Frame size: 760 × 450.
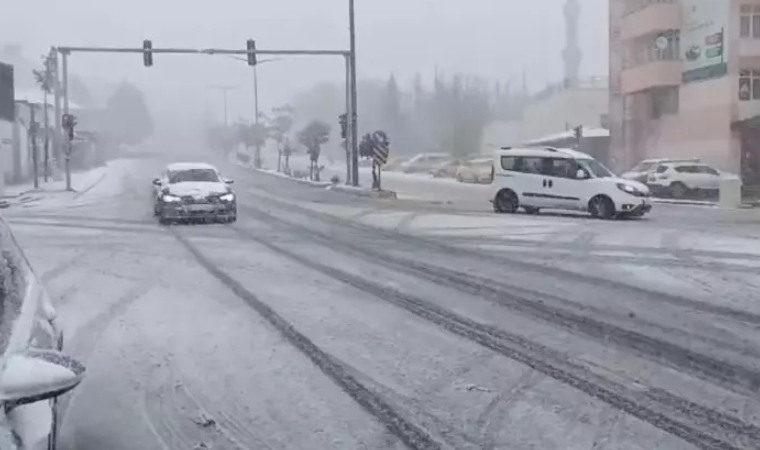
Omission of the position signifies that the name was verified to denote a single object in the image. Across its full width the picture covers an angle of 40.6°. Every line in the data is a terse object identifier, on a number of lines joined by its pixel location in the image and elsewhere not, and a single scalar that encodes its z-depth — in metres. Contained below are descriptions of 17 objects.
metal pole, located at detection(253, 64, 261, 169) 80.31
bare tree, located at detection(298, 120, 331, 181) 57.44
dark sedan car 24.31
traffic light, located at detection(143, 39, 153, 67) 39.71
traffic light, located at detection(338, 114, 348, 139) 44.22
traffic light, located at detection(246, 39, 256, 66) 40.03
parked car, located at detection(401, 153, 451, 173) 64.32
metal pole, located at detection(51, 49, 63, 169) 46.00
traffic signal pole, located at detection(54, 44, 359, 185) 39.78
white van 25.72
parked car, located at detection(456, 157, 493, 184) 53.38
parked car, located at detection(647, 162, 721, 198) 38.22
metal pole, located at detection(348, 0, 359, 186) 42.31
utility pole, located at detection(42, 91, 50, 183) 50.88
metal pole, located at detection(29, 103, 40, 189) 46.41
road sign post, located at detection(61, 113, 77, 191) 41.03
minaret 98.12
